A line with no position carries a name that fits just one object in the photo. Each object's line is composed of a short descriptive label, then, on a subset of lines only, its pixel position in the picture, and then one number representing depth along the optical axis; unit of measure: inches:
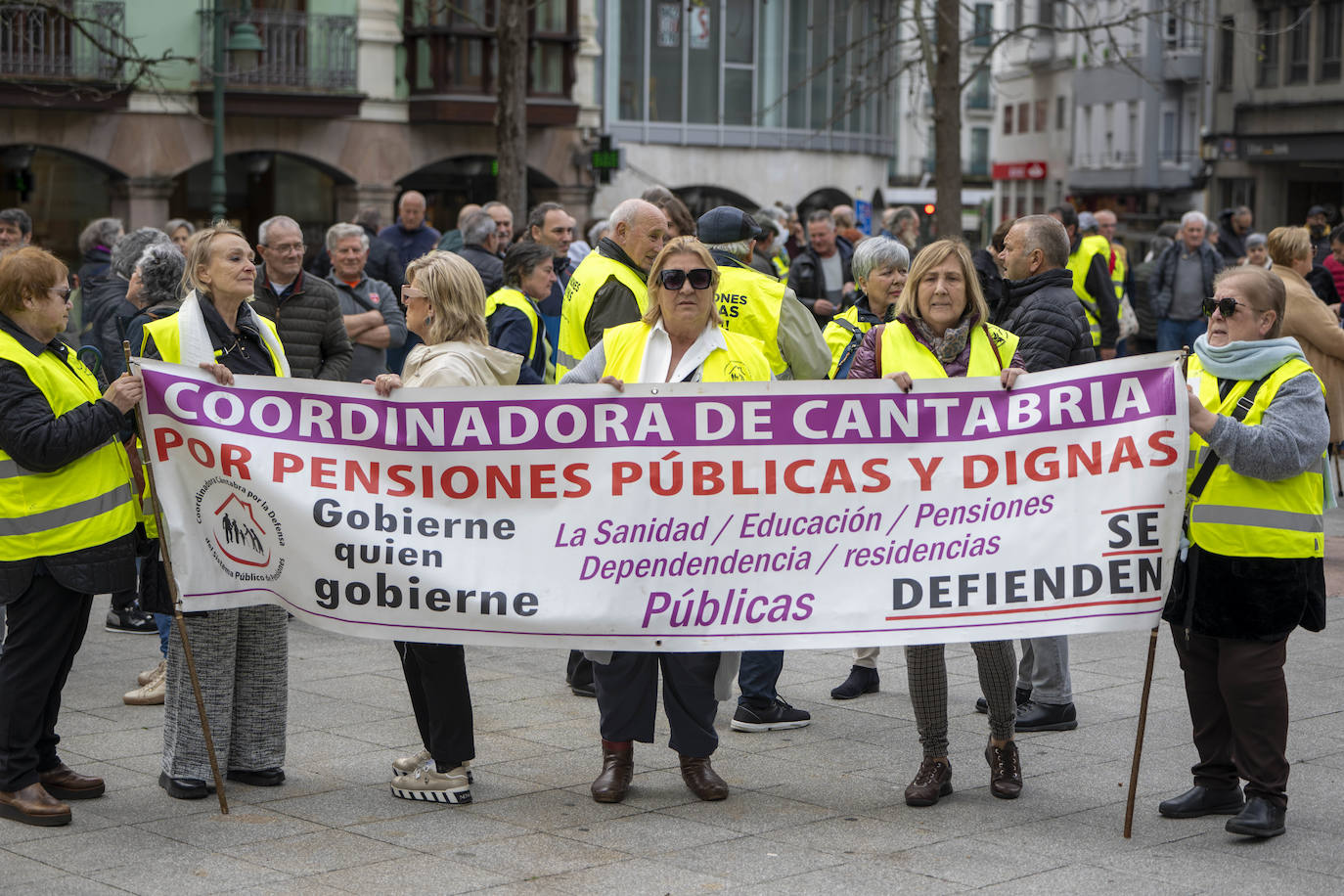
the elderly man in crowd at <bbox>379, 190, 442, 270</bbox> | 603.2
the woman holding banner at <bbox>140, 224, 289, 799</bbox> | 246.5
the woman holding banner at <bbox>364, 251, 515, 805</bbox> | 242.1
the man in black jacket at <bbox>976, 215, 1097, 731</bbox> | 286.4
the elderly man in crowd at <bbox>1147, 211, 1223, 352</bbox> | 687.1
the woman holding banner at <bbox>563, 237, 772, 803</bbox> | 242.7
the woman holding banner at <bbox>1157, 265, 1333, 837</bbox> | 221.1
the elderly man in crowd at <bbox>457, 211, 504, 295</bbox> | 461.1
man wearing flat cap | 286.5
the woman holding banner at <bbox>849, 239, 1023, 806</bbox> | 243.3
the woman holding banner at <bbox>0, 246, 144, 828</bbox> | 228.1
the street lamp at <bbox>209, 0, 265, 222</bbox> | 805.2
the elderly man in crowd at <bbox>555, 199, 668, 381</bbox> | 312.7
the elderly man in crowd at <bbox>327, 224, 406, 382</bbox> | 391.9
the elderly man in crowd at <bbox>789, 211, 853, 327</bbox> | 575.8
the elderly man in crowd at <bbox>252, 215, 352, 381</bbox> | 336.5
